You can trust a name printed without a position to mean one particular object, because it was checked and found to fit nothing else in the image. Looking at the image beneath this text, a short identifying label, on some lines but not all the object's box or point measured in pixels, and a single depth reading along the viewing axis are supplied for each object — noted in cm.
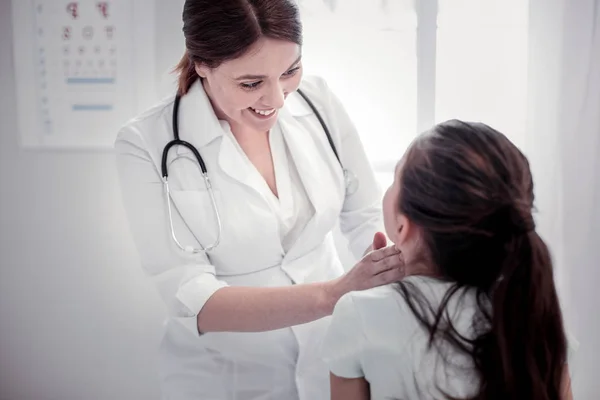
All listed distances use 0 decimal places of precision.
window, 182
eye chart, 199
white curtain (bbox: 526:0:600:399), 174
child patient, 95
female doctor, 132
